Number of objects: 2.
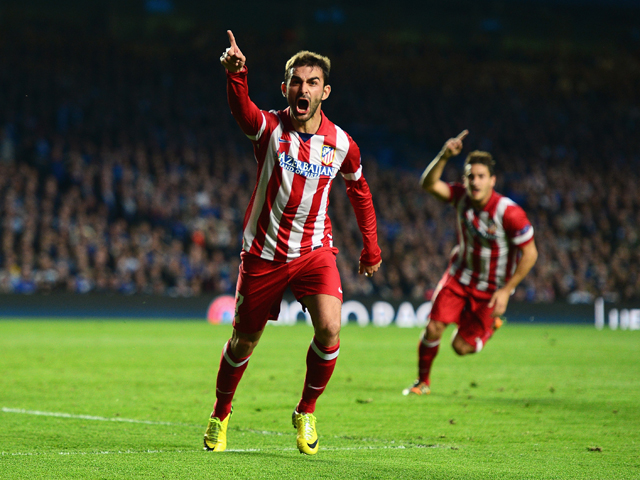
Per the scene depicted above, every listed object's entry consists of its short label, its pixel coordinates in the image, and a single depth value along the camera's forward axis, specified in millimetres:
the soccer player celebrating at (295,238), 10047
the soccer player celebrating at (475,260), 16172
